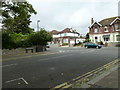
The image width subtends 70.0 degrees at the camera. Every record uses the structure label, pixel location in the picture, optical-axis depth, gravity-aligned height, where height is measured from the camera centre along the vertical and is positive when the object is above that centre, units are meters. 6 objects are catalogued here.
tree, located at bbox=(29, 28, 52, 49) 15.41 +1.04
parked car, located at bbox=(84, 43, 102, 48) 20.91 -0.50
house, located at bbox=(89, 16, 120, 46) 28.54 +4.38
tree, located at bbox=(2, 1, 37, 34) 9.89 +4.02
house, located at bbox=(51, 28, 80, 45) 41.66 +4.30
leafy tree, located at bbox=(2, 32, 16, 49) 11.71 +0.44
